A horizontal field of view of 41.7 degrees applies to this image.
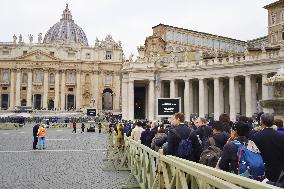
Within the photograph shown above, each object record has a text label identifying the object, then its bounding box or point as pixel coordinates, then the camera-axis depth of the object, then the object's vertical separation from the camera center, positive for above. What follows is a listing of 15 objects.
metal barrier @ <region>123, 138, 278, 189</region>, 3.93 -1.00
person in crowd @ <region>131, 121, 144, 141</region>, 13.91 -1.03
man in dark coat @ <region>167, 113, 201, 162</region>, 7.86 -0.71
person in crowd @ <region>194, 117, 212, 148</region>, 9.95 -0.66
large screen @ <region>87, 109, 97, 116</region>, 75.81 -1.30
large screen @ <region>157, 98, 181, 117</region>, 24.69 -0.04
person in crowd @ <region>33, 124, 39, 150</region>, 22.92 -1.77
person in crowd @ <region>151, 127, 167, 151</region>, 10.27 -0.88
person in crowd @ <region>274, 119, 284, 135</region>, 9.00 -0.44
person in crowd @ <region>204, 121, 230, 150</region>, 7.62 -0.63
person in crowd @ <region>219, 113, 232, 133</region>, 8.62 -0.34
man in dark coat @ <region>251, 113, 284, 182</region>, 5.59 -0.68
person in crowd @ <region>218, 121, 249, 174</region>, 5.74 -0.81
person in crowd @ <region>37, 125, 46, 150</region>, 23.41 -2.10
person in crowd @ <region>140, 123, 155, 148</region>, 12.12 -1.02
